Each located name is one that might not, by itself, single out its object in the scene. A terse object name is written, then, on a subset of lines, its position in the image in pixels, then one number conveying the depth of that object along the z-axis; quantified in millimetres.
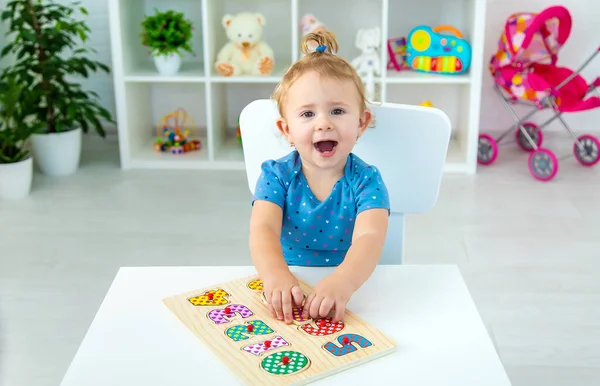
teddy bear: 3234
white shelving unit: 3197
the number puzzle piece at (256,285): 952
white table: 743
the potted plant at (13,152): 2848
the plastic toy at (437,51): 3199
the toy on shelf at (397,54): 3414
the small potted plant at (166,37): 3215
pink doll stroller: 3025
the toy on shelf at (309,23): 3297
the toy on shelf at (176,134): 3467
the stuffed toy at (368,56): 3211
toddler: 1061
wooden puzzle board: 748
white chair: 1204
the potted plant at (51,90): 3066
